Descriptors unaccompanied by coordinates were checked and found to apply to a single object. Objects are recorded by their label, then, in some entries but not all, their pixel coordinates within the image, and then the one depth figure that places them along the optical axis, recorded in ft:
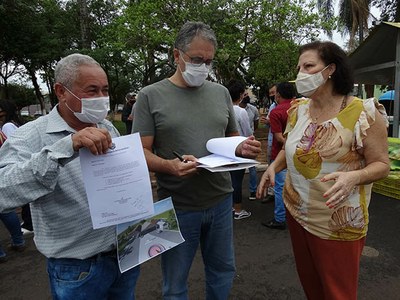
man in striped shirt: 4.33
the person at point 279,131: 13.41
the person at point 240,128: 14.78
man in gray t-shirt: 5.99
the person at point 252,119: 17.52
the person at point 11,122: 13.06
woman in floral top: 5.63
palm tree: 63.82
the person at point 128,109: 31.27
